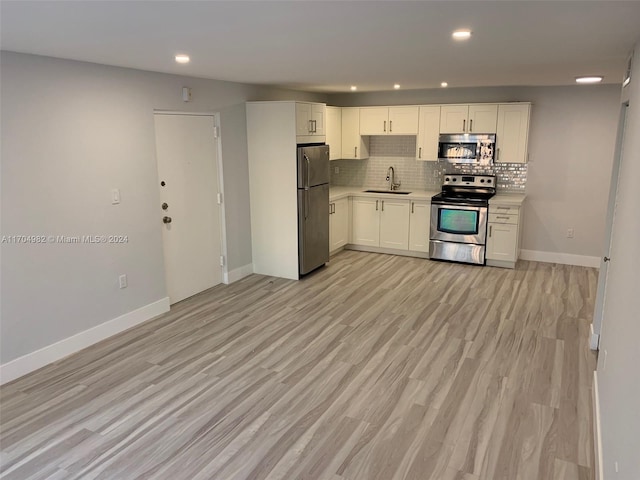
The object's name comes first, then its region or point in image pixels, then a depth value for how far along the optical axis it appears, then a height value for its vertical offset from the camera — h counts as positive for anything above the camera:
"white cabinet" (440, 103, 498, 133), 6.26 +0.48
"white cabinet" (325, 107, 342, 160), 6.83 +0.34
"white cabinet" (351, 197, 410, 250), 6.82 -1.05
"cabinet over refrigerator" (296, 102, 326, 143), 5.48 +0.40
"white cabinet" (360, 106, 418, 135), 6.77 +0.49
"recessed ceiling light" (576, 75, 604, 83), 4.96 +0.82
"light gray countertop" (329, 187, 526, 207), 6.12 -0.62
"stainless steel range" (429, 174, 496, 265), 6.27 -0.93
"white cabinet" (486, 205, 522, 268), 6.07 -1.10
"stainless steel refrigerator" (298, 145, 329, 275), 5.61 -0.68
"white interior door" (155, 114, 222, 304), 4.77 -0.53
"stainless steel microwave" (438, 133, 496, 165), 6.41 +0.07
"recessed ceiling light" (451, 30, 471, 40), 2.57 +0.68
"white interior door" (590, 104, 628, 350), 3.59 -0.70
